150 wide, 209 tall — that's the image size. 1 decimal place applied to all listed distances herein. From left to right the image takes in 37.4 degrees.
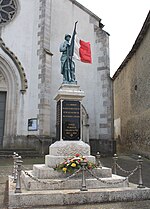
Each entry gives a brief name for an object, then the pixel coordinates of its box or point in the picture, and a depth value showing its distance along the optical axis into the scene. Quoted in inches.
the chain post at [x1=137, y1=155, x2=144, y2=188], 189.5
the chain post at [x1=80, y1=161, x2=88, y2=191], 178.9
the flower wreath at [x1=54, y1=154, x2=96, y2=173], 198.5
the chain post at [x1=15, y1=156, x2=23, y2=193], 166.7
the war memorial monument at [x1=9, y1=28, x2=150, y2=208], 167.2
